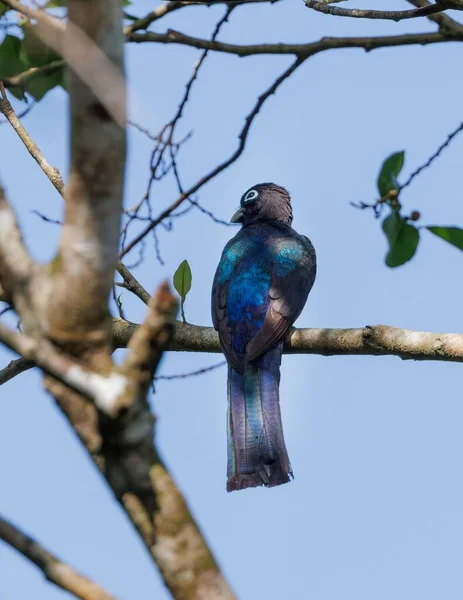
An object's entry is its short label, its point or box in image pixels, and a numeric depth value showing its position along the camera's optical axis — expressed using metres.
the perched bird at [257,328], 11.19
